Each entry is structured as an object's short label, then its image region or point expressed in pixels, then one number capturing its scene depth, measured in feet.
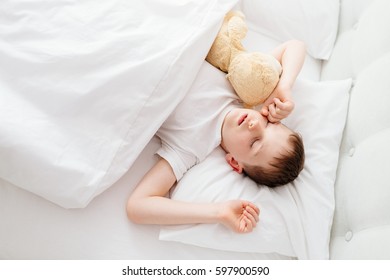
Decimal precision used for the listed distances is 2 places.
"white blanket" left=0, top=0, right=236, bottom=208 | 3.45
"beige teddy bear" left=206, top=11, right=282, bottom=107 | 3.83
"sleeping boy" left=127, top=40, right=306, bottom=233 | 3.58
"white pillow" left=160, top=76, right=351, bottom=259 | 3.61
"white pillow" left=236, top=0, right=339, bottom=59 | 4.59
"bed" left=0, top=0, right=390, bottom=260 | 3.47
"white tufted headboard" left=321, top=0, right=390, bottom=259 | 3.36
